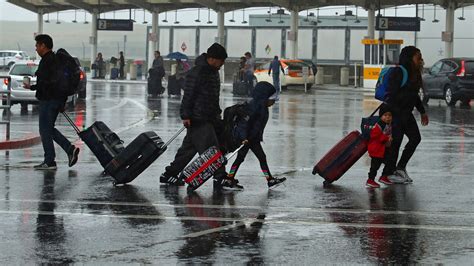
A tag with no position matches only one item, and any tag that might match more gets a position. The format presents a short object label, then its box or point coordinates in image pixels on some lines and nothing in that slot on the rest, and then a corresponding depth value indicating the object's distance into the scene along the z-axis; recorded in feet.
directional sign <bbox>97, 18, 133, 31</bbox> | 219.00
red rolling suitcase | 44.96
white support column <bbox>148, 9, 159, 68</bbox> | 214.48
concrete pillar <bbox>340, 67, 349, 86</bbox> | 196.24
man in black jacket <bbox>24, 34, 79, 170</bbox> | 49.21
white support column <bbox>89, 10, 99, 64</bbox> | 228.22
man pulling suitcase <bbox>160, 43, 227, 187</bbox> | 42.83
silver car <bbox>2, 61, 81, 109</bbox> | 100.89
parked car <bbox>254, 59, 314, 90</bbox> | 169.99
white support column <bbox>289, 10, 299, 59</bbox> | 192.85
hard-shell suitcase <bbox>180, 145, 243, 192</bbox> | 41.73
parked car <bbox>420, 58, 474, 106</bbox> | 119.24
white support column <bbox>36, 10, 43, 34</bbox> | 240.73
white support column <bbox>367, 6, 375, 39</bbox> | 183.32
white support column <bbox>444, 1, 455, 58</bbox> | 178.19
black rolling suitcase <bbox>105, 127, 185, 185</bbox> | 43.57
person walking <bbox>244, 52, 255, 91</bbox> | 146.61
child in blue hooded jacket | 43.80
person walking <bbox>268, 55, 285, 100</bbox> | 151.02
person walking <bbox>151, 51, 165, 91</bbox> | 139.54
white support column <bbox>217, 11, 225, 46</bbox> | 205.87
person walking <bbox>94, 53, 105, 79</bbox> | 216.95
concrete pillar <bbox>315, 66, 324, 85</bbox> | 198.39
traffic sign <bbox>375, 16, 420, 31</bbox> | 176.80
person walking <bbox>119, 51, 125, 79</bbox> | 223.51
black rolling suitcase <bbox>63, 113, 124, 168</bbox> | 47.73
